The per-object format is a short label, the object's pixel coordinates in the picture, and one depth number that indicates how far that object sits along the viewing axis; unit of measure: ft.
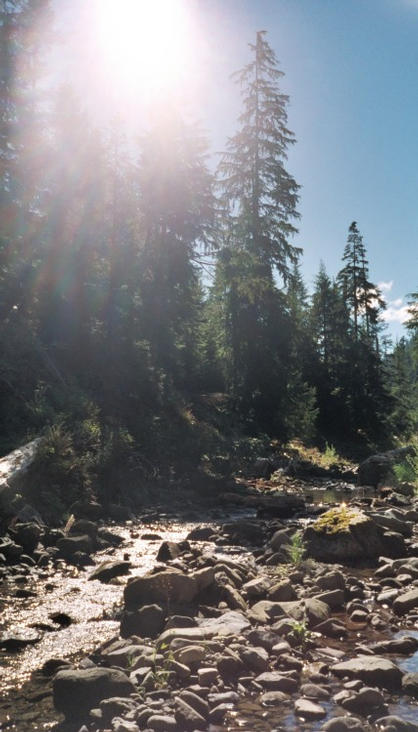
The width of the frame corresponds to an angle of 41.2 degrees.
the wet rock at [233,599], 21.65
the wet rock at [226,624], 18.51
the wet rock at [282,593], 22.59
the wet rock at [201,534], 35.54
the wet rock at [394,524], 33.55
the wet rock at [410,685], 14.64
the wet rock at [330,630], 19.20
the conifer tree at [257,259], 87.20
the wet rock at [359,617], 20.48
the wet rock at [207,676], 15.20
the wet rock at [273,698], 14.42
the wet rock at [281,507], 45.06
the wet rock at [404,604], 21.11
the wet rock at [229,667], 15.89
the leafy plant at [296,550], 28.19
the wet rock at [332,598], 22.11
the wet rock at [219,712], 13.57
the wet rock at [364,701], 13.87
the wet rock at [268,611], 20.16
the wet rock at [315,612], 19.94
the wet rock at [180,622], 19.13
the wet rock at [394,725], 12.60
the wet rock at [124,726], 12.59
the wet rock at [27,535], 29.19
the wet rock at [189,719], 13.03
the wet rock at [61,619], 19.92
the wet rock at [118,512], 41.88
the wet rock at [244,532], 35.17
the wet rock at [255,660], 16.21
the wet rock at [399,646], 17.38
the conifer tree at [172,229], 80.29
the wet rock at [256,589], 23.09
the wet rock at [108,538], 33.14
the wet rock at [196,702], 13.74
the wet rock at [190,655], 16.08
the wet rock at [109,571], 25.66
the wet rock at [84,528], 33.88
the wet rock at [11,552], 27.25
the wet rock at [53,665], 16.06
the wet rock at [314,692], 14.53
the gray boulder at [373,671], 15.03
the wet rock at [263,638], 17.63
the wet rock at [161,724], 12.88
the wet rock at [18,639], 17.63
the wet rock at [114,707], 13.57
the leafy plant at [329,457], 85.48
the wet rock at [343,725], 12.66
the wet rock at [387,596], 22.41
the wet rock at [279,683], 15.11
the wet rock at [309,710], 13.58
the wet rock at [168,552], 29.29
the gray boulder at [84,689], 14.05
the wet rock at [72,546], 29.27
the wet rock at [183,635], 17.49
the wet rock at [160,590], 21.04
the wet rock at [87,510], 39.60
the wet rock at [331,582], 23.93
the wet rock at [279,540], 31.35
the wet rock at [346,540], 29.48
